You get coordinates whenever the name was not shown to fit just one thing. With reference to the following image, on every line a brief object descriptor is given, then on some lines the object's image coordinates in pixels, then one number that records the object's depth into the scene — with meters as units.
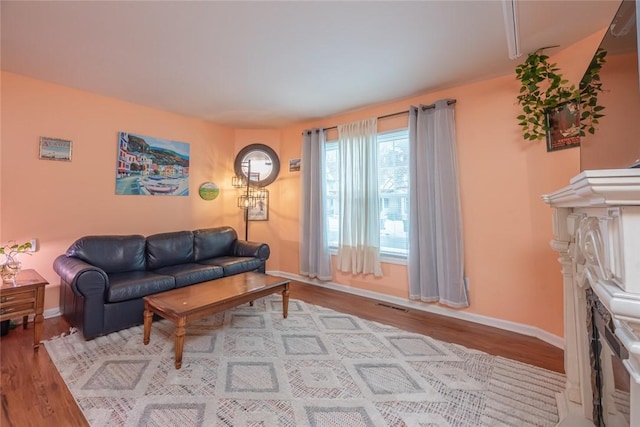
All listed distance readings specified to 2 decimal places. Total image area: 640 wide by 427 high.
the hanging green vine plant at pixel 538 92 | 2.18
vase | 2.13
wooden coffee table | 1.90
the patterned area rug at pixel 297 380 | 1.48
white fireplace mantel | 0.61
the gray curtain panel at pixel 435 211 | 2.79
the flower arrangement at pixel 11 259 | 2.14
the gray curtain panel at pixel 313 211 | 3.88
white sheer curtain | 3.42
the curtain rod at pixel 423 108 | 2.84
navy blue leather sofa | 2.28
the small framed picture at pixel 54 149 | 2.76
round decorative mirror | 4.50
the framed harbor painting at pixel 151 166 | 3.33
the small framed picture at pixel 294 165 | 4.33
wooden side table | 1.96
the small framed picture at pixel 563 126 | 2.11
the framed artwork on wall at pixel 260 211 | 4.55
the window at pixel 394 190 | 3.28
